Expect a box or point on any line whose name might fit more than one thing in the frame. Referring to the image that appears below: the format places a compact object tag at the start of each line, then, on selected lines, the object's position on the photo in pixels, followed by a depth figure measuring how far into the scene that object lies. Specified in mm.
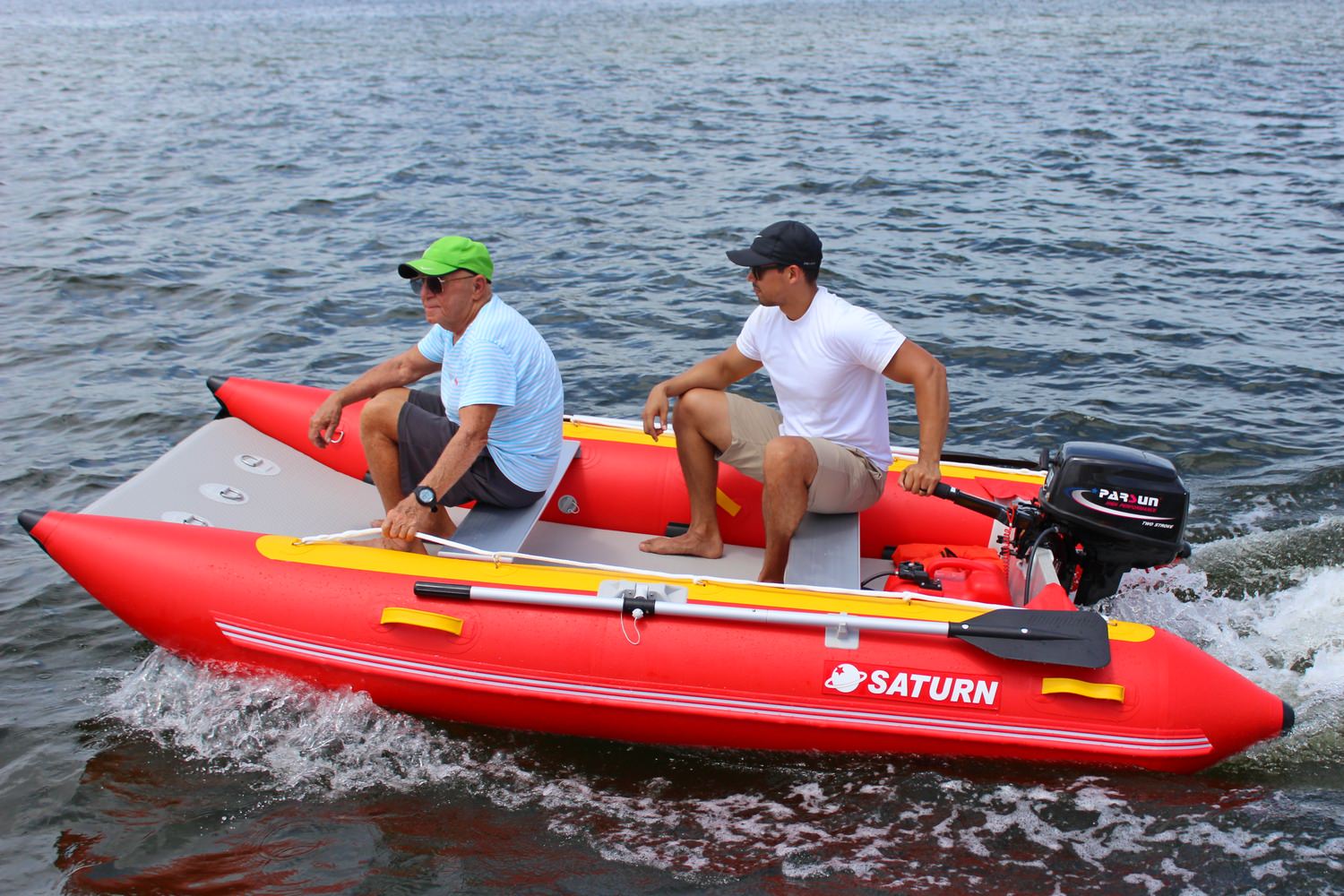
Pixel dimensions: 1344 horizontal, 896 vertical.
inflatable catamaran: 4465
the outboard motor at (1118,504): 4789
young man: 4734
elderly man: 4711
